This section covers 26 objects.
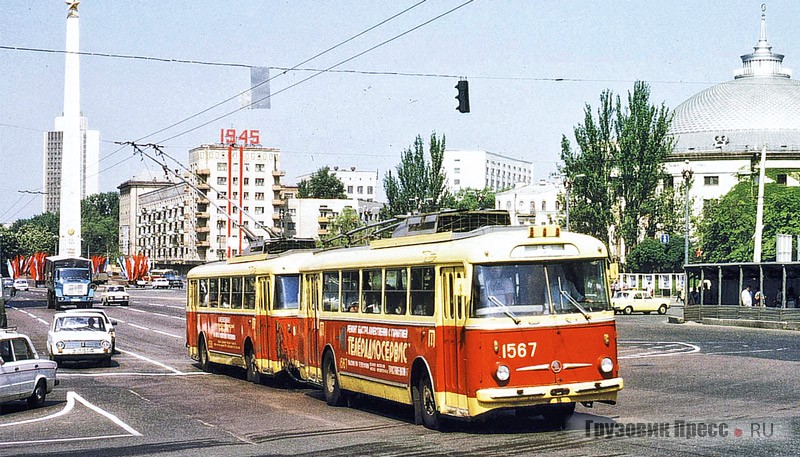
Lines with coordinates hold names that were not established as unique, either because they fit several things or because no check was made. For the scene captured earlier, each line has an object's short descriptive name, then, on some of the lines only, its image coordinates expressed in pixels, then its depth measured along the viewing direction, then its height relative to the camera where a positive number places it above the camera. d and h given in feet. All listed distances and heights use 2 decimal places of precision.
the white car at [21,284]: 409.24 -2.63
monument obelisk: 276.41 +30.61
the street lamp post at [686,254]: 167.22 +3.29
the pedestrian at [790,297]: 150.55 -3.25
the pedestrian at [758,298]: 146.40 -3.32
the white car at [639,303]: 200.95 -5.17
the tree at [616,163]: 258.37 +25.25
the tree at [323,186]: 572.51 +44.79
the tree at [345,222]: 375.25 +17.88
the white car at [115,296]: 245.65 -4.28
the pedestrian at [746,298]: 153.17 -3.34
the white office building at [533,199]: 506.89 +33.63
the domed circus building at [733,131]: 371.97 +48.17
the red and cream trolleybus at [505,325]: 45.98 -2.12
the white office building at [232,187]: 465.88 +36.75
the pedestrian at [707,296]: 167.12 -3.39
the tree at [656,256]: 274.36 +4.25
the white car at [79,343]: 96.94 -5.69
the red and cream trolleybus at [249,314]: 73.10 -2.71
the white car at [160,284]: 426.51 -2.97
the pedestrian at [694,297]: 169.68 -3.52
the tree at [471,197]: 467.52 +33.23
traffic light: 84.99 +13.36
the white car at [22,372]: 62.69 -5.38
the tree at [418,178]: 289.53 +24.74
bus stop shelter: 144.97 -2.31
